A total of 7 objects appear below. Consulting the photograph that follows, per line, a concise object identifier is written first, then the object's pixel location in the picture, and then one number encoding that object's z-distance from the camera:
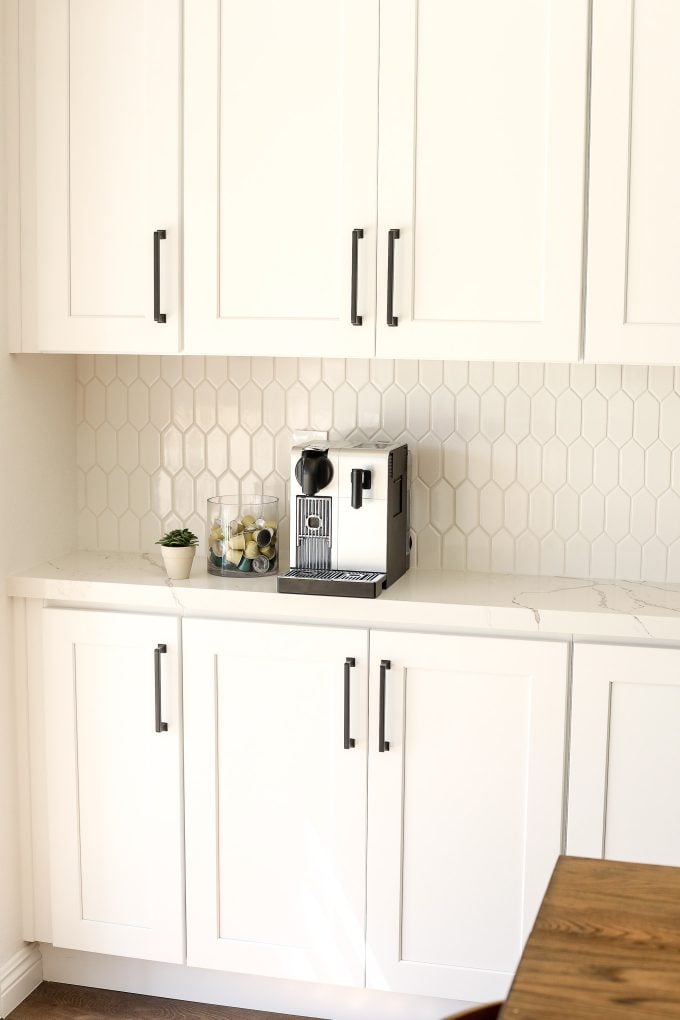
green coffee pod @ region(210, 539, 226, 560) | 2.65
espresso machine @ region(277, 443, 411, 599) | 2.52
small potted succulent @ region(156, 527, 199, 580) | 2.61
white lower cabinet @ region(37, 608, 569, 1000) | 2.43
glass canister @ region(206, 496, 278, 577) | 2.65
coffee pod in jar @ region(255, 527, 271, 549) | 2.66
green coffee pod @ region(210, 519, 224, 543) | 2.66
